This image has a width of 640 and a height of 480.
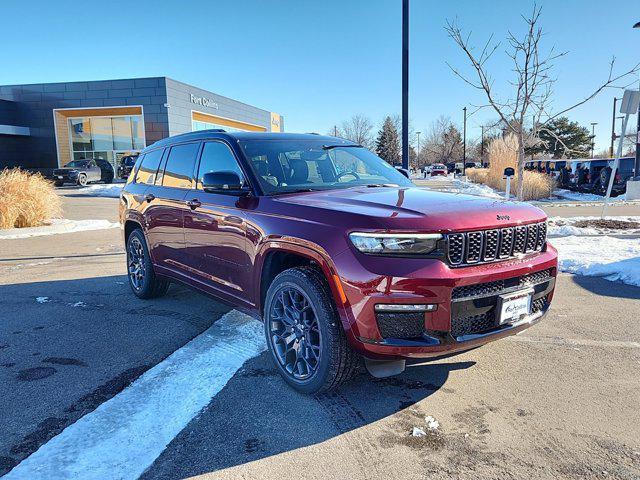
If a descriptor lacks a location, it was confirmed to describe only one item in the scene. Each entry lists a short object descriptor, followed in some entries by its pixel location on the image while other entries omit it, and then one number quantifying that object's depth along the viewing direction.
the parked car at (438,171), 54.72
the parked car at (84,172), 30.34
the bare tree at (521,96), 11.07
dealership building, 35.28
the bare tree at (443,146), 79.44
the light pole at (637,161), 18.06
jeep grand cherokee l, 2.77
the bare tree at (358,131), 62.84
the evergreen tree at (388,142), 63.97
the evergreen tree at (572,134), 63.34
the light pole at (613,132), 49.33
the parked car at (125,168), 29.21
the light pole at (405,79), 8.59
